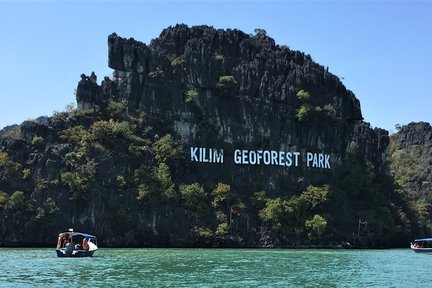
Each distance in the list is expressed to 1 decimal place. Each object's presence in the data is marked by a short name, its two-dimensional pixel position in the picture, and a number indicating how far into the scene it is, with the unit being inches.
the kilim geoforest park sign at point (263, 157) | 3577.8
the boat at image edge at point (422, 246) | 2876.5
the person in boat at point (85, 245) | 2224.0
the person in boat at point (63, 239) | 2238.2
